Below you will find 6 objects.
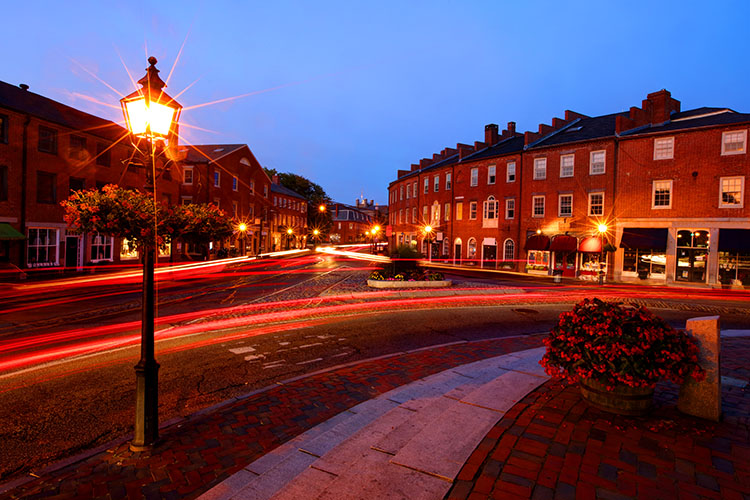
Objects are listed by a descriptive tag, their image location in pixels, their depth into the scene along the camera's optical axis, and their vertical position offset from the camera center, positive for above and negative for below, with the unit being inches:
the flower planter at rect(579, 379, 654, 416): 183.2 -69.1
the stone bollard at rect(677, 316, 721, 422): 182.4 -59.2
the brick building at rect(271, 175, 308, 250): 2615.7 +177.3
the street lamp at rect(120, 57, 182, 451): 182.2 +25.4
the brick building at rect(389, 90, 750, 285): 1019.3 +172.5
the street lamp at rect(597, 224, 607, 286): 1151.6 +41.7
